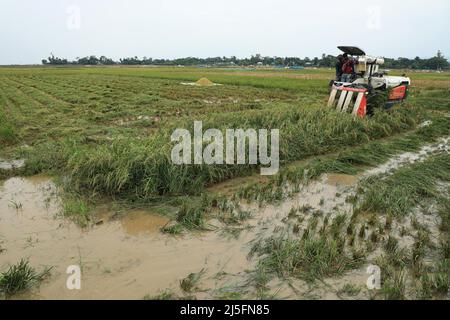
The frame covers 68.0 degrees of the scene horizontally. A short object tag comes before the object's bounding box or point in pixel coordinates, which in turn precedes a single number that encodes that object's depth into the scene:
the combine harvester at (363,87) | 8.53
